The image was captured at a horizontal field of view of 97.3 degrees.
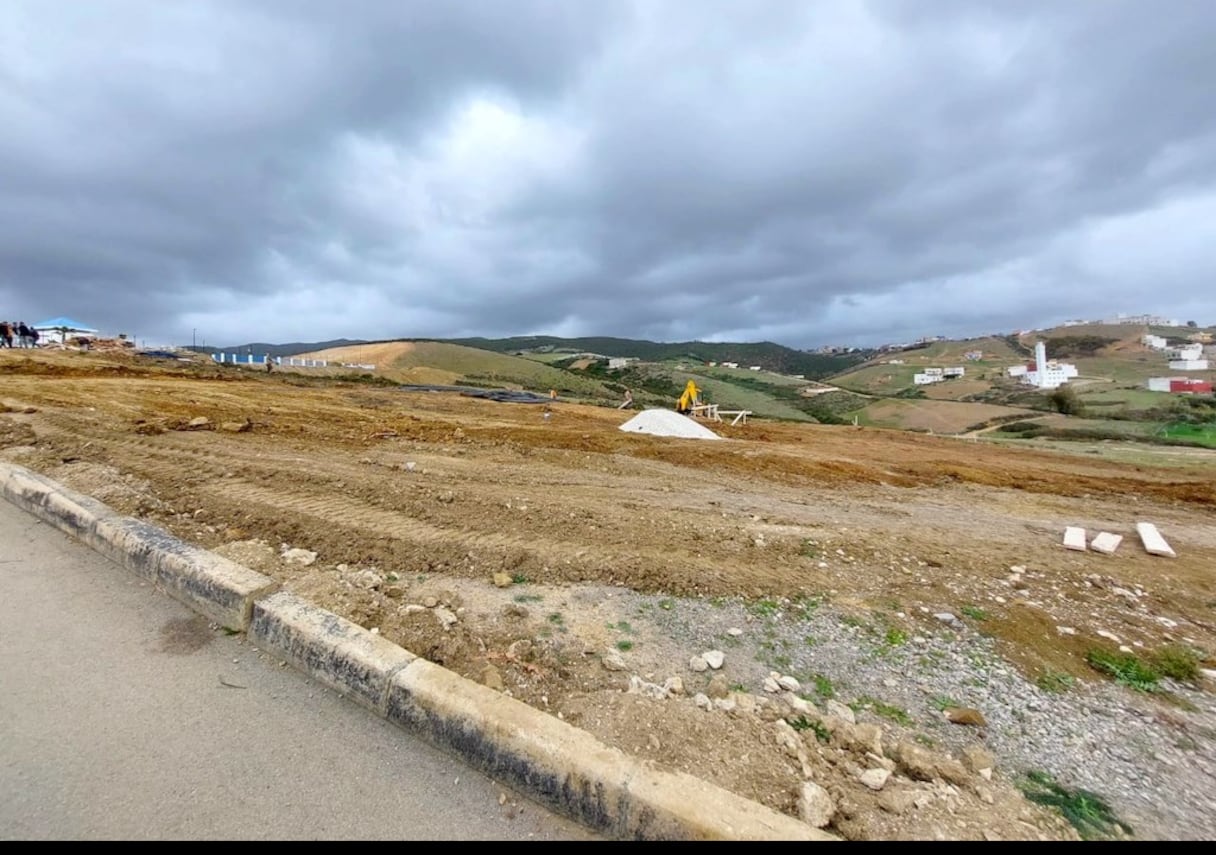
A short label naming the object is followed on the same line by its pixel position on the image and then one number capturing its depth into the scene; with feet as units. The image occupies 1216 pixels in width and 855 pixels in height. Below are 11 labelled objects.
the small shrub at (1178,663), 11.06
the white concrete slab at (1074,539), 20.21
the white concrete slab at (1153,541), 20.26
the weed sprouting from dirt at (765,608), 12.59
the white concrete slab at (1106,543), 19.76
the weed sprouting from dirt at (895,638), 11.48
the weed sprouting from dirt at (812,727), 8.36
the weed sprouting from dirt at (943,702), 9.38
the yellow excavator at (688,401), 79.30
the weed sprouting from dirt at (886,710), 8.93
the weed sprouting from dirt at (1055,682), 10.14
